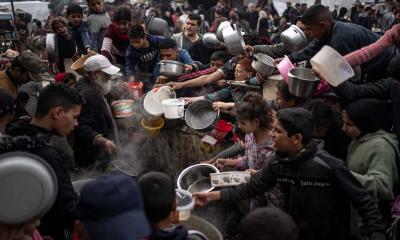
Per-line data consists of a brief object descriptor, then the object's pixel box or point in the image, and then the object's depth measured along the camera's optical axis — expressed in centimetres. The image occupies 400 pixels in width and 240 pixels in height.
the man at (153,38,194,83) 577
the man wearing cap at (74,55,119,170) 454
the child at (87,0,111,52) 738
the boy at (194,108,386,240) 262
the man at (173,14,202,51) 725
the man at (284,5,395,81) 392
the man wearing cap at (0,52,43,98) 531
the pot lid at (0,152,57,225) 204
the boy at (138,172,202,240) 208
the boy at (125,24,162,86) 585
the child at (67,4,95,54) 727
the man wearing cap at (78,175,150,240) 180
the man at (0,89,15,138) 347
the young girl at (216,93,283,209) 335
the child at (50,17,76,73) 685
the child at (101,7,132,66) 632
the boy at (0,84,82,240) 265
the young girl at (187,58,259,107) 488
